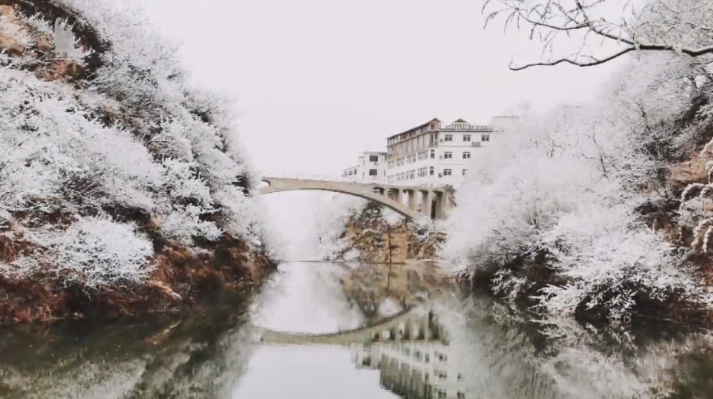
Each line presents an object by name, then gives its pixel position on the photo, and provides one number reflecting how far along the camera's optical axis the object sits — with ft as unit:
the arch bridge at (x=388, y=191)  179.11
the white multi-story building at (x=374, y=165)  317.42
